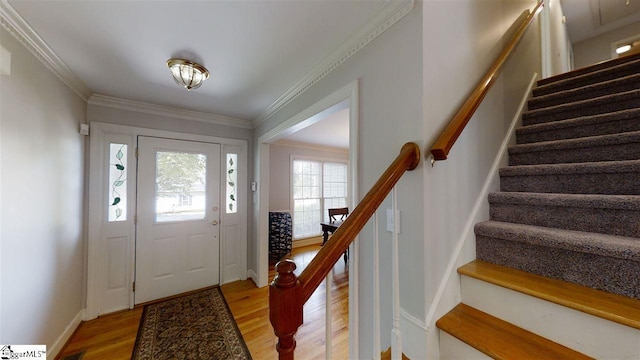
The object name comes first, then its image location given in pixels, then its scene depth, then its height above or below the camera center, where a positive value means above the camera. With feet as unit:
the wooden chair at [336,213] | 15.31 -2.04
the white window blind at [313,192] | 17.08 -0.72
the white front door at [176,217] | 8.68 -1.38
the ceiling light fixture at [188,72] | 5.70 +2.96
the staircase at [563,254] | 2.71 -1.06
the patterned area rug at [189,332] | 6.09 -4.56
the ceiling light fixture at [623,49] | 11.67 +7.01
